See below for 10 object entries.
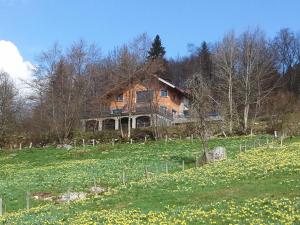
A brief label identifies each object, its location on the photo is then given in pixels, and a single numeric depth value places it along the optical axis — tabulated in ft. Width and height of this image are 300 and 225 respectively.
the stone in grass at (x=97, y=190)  114.56
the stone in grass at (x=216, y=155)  146.72
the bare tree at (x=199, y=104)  160.65
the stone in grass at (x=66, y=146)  243.68
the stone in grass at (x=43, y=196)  113.39
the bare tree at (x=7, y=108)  287.48
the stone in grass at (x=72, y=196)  108.55
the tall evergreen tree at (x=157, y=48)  434.55
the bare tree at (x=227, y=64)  296.92
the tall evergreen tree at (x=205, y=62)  428.15
